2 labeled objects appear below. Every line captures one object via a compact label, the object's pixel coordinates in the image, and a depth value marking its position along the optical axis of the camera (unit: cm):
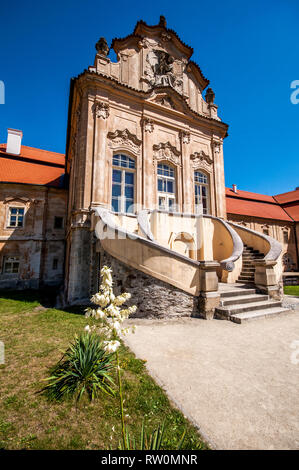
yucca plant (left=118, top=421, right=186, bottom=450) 181
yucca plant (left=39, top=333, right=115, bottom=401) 285
